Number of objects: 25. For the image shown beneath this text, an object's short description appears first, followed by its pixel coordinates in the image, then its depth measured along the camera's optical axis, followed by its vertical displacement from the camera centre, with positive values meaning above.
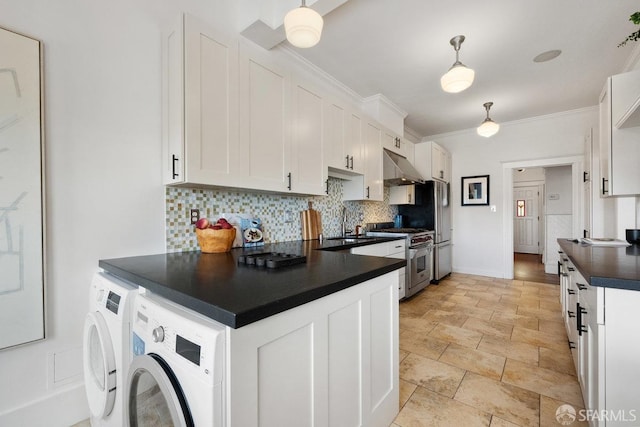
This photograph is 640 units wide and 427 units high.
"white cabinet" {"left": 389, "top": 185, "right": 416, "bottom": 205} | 4.33 +0.27
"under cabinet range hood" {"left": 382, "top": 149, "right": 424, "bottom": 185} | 3.55 +0.56
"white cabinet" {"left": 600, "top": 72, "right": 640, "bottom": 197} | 1.86 +0.49
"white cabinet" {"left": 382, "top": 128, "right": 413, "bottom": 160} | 3.66 +0.99
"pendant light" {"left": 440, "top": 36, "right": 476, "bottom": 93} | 2.15 +1.06
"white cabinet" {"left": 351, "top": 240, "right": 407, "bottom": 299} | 2.70 -0.42
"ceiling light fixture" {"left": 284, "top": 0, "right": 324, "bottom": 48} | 1.52 +1.05
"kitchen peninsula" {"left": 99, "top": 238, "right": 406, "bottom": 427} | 0.75 -0.41
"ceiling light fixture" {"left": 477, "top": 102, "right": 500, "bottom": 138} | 3.32 +1.02
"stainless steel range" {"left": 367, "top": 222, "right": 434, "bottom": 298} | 3.48 -0.56
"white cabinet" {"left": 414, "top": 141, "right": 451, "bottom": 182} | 4.44 +0.86
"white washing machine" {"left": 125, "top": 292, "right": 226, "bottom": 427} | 0.70 -0.46
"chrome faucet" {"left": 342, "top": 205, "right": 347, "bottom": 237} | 3.40 -0.11
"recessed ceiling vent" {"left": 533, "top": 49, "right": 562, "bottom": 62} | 2.71 +1.58
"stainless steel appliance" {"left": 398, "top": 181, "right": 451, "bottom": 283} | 4.35 -0.07
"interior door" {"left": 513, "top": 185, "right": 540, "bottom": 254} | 7.49 -0.21
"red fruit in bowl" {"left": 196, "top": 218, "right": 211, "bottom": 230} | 1.83 -0.07
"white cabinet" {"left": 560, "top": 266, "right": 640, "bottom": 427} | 1.02 -0.55
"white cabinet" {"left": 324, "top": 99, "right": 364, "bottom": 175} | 2.67 +0.77
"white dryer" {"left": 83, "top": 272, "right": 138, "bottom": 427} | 1.11 -0.59
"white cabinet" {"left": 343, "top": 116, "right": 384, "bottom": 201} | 3.24 +0.49
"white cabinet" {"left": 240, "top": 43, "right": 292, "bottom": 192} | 1.90 +0.67
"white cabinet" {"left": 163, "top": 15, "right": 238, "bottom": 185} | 1.60 +0.67
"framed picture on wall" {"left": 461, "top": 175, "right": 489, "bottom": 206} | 4.97 +0.40
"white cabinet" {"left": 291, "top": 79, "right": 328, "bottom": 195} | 2.29 +0.63
